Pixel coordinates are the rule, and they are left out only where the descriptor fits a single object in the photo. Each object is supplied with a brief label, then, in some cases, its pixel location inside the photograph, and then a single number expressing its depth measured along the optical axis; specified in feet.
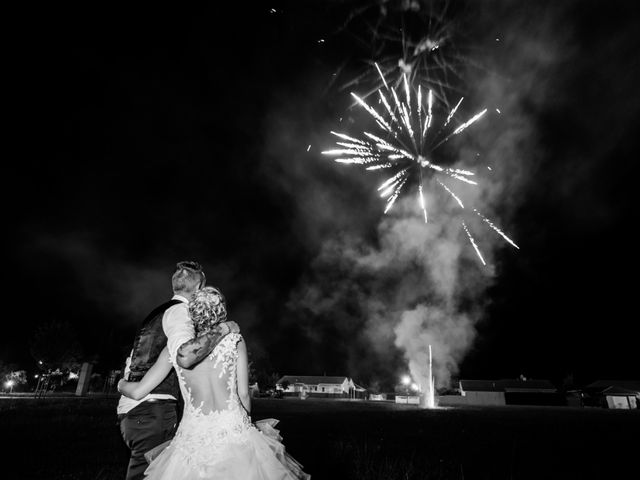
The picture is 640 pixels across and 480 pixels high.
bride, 10.46
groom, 12.03
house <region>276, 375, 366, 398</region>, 303.09
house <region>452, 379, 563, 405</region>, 198.76
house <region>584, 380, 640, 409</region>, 201.98
